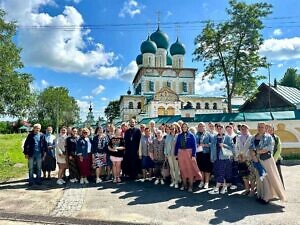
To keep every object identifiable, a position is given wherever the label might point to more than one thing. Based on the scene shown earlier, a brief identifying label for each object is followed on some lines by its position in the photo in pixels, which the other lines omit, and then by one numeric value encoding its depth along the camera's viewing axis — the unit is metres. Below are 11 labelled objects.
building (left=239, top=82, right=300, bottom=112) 17.73
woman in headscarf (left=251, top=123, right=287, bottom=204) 4.79
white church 46.50
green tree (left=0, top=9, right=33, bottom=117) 11.23
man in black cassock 6.87
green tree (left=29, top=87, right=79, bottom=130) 40.77
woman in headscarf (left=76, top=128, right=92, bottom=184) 6.72
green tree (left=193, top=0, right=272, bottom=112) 17.72
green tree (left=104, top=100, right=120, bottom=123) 60.37
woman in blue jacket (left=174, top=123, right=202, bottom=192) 5.83
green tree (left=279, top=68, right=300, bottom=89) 42.48
